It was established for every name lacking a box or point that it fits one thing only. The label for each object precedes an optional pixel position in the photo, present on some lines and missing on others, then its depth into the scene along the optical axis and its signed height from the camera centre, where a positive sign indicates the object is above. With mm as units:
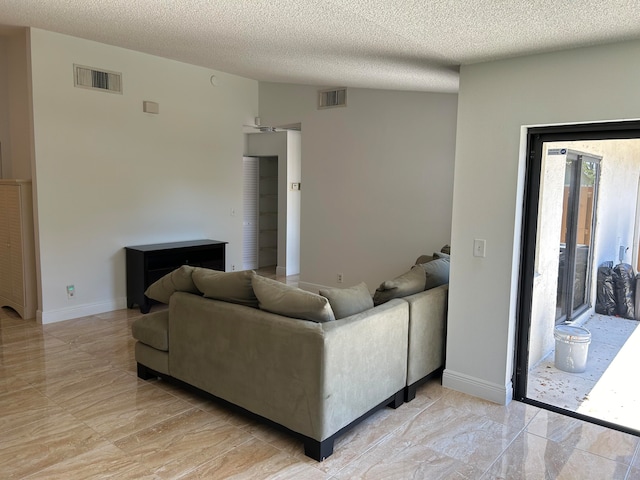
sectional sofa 2744 -1016
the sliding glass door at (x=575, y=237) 3375 -312
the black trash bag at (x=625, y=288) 3168 -612
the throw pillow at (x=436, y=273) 3834 -656
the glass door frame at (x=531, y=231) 3031 -259
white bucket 3611 -1155
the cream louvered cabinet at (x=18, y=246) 5164 -705
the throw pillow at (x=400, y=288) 3502 -713
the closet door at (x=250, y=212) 8453 -448
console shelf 5629 -921
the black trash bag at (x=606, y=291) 3270 -652
